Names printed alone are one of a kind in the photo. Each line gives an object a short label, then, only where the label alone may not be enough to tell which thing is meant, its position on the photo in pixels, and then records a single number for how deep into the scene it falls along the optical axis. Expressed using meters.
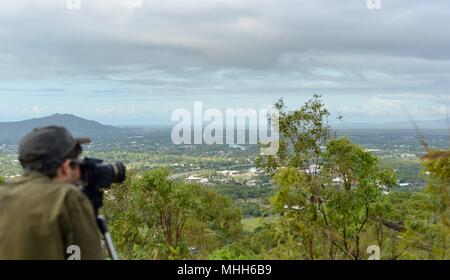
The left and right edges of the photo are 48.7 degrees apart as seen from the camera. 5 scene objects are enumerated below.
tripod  2.93
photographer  2.36
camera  2.90
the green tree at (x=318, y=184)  4.46
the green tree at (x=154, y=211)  14.80
